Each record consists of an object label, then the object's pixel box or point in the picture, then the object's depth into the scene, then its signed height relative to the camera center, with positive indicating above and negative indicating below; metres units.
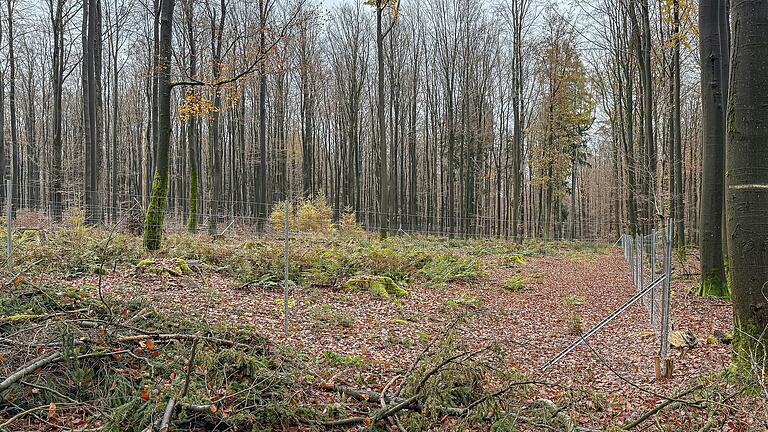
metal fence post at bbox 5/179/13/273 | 6.49 +0.02
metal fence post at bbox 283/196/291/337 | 5.85 -0.90
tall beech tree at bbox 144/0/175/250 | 9.55 +1.39
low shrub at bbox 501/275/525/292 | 10.84 -1.59
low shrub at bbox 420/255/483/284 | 10.90 -1.29
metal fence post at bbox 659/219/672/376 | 5.07 -0.91
